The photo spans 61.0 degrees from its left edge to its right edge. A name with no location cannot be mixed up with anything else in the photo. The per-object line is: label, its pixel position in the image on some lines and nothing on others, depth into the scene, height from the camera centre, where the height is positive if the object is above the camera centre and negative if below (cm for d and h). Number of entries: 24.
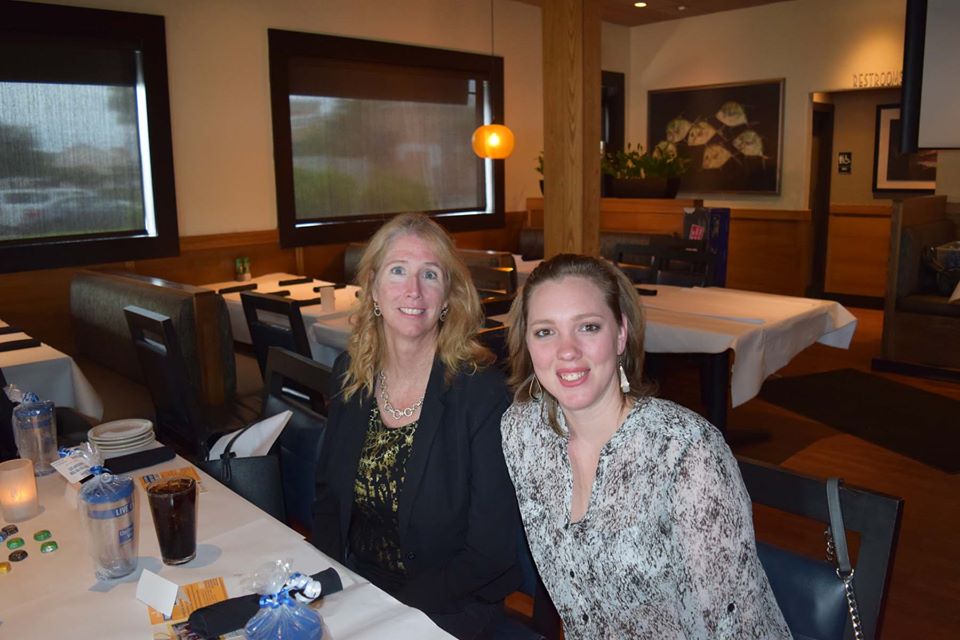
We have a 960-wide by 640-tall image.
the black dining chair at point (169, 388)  316 -74
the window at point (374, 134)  643 +57
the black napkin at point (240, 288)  532 -56
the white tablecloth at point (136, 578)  134 -69
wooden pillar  417 +38
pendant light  657 +46
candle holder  177 -61
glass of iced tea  152 -58
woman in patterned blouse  135 -51
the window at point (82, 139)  507 +43
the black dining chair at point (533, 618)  171 -88
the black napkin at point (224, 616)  128 -65
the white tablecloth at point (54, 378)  337 -72
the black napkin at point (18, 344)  369 -63
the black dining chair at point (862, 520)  131 -54
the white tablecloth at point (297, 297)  444 -59
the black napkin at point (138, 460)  204 -64
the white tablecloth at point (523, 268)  614 -53
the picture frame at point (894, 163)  846 +31
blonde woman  181 -57
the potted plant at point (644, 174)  748 +21
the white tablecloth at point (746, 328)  372 -62
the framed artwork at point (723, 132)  859 +69
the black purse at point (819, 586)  134 -66
